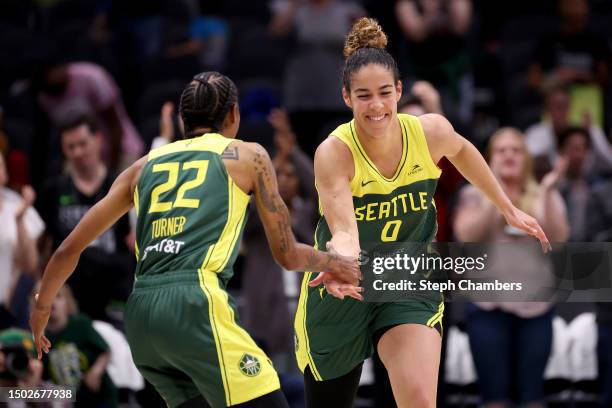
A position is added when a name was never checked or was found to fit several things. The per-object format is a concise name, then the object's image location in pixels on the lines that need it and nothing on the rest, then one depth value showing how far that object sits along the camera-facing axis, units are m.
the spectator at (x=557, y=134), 20.70
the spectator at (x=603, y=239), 16.81
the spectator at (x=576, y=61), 22.17
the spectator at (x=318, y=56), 21.48
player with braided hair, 9.37
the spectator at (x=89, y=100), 20.09
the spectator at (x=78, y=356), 16.03
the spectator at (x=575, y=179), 18.84
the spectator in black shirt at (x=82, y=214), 17.06
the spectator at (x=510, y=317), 15.94
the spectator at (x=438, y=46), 21.75
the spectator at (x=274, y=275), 17.17
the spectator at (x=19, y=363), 14.58
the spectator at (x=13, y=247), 16.50
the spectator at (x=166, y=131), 14.63
